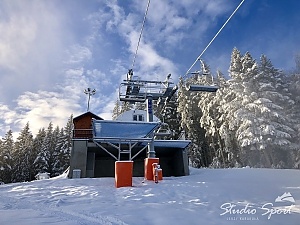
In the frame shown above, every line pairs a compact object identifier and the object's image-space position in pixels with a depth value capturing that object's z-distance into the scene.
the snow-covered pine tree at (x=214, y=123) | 25.14
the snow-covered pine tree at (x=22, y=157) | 34.97
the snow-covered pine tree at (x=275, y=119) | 19.02
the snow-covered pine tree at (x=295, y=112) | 19.50
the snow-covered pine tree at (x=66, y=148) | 36.19
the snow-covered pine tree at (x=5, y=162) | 33.25
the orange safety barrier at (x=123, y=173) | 9.12
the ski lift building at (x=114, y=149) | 10.78
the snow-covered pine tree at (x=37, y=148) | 35.12
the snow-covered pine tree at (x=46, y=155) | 35.06
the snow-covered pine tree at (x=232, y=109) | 22.09
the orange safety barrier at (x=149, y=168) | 11.28
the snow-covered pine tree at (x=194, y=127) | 29.02
